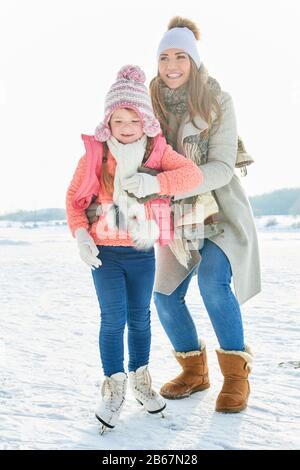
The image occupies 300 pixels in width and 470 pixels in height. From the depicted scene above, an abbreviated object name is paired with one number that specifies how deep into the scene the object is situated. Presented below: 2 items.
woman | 2.79
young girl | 2.53
